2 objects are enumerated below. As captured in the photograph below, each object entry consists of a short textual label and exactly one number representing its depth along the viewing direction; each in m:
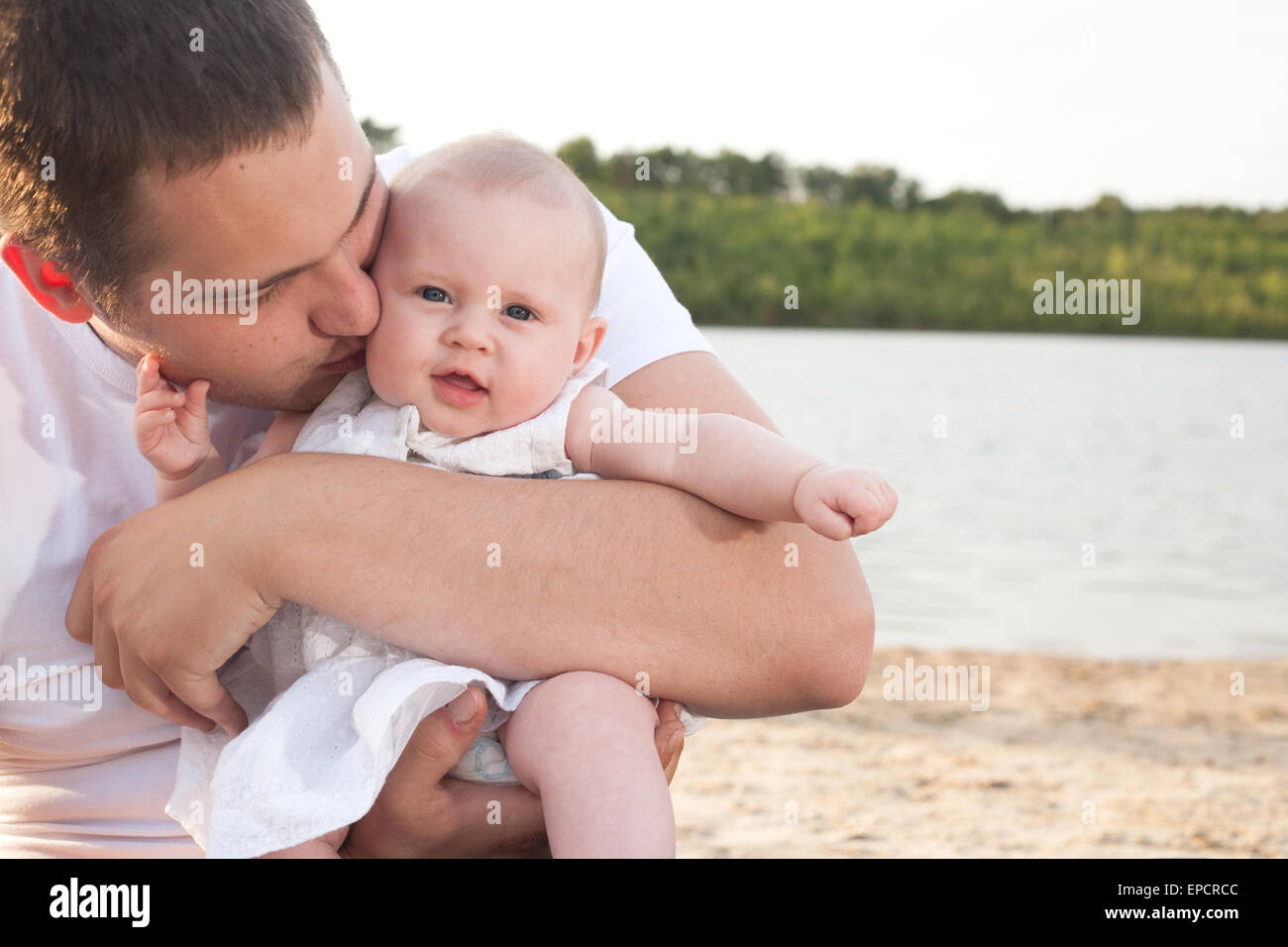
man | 0.70
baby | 0.71
